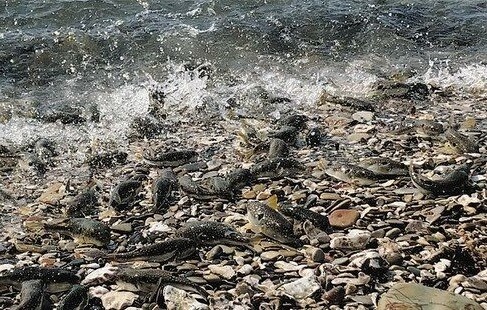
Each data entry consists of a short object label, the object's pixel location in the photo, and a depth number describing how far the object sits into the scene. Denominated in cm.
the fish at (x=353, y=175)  686
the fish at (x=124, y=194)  700
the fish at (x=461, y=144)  752
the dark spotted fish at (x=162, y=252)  551
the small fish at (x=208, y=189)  695
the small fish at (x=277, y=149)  800
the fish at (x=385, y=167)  693
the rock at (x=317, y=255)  533
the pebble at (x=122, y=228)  635
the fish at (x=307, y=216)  589
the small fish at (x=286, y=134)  860
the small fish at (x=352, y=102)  991
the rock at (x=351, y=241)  548
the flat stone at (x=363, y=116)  943
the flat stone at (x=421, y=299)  423
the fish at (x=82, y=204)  690
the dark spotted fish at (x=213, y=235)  575
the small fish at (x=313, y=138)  855
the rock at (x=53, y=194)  750
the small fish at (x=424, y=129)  825
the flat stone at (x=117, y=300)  487
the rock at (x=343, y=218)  595
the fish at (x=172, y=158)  818
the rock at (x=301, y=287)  482
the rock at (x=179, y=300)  469
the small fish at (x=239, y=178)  708
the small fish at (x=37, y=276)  516
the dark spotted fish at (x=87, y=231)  604
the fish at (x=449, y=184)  631
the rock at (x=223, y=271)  524
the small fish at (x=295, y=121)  923
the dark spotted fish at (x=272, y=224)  572
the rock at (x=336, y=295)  469
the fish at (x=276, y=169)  732
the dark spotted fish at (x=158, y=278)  500
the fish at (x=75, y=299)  479
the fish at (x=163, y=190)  684
